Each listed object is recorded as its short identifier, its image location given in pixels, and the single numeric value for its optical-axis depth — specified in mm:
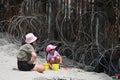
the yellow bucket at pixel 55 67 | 12225
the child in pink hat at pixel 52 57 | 12492
